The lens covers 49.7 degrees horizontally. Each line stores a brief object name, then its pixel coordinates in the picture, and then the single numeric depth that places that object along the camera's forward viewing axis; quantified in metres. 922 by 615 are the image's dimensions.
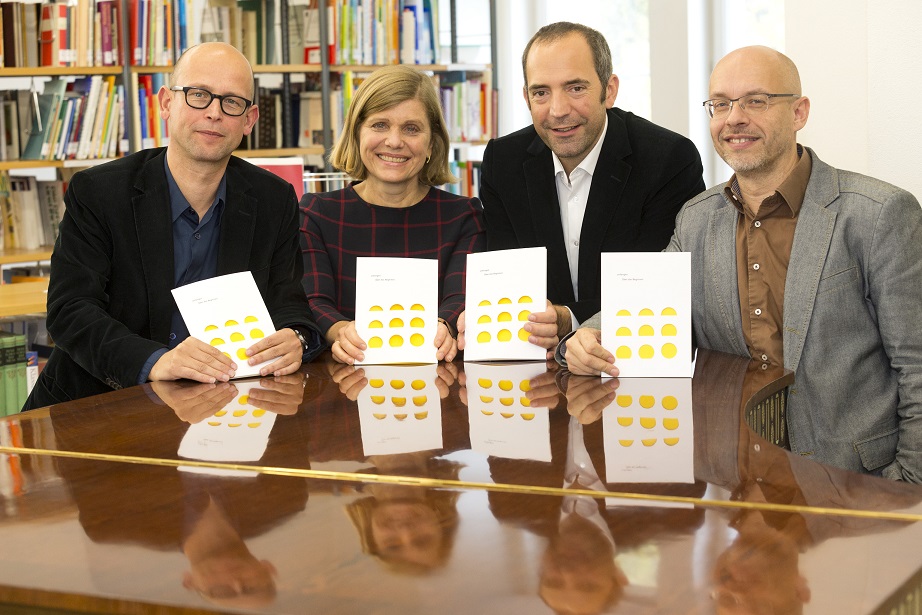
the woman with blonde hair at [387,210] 2.99
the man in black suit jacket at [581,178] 3.11
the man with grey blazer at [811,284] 2.30
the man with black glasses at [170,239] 2.54
